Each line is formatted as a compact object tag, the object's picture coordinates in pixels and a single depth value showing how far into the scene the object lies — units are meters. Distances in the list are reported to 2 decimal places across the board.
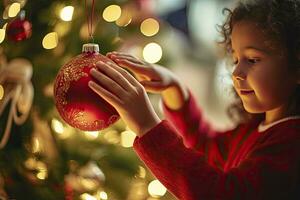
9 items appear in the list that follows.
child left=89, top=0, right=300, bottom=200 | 0.87
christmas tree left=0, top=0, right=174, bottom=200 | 1.00
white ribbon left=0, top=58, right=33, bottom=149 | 1.02
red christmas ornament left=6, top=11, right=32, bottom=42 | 1.01
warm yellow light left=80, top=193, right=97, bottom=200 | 1.03
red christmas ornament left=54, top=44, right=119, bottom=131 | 0.83
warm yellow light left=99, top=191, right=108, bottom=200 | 1.02
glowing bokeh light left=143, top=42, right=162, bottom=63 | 1.03
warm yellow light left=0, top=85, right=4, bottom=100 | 1.07
